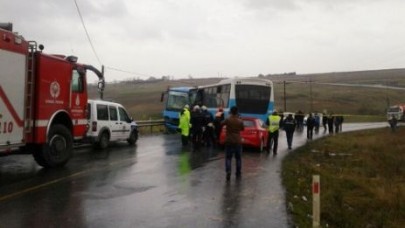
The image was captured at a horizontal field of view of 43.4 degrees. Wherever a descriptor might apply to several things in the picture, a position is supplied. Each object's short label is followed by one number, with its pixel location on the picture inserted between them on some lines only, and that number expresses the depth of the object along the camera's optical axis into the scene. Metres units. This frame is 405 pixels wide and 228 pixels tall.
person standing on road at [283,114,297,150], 21.70
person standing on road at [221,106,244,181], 12.18
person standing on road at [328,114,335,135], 38.69
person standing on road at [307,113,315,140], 30.66
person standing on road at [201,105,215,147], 20.62
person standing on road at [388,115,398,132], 46.53
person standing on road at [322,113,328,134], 41.06
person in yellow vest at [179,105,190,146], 20.73
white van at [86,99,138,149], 19.33
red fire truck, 11.55
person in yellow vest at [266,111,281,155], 19.92
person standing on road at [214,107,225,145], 21.03
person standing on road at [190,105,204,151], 20.05
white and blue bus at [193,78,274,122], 25.97
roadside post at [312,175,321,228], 7.82
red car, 19.77
